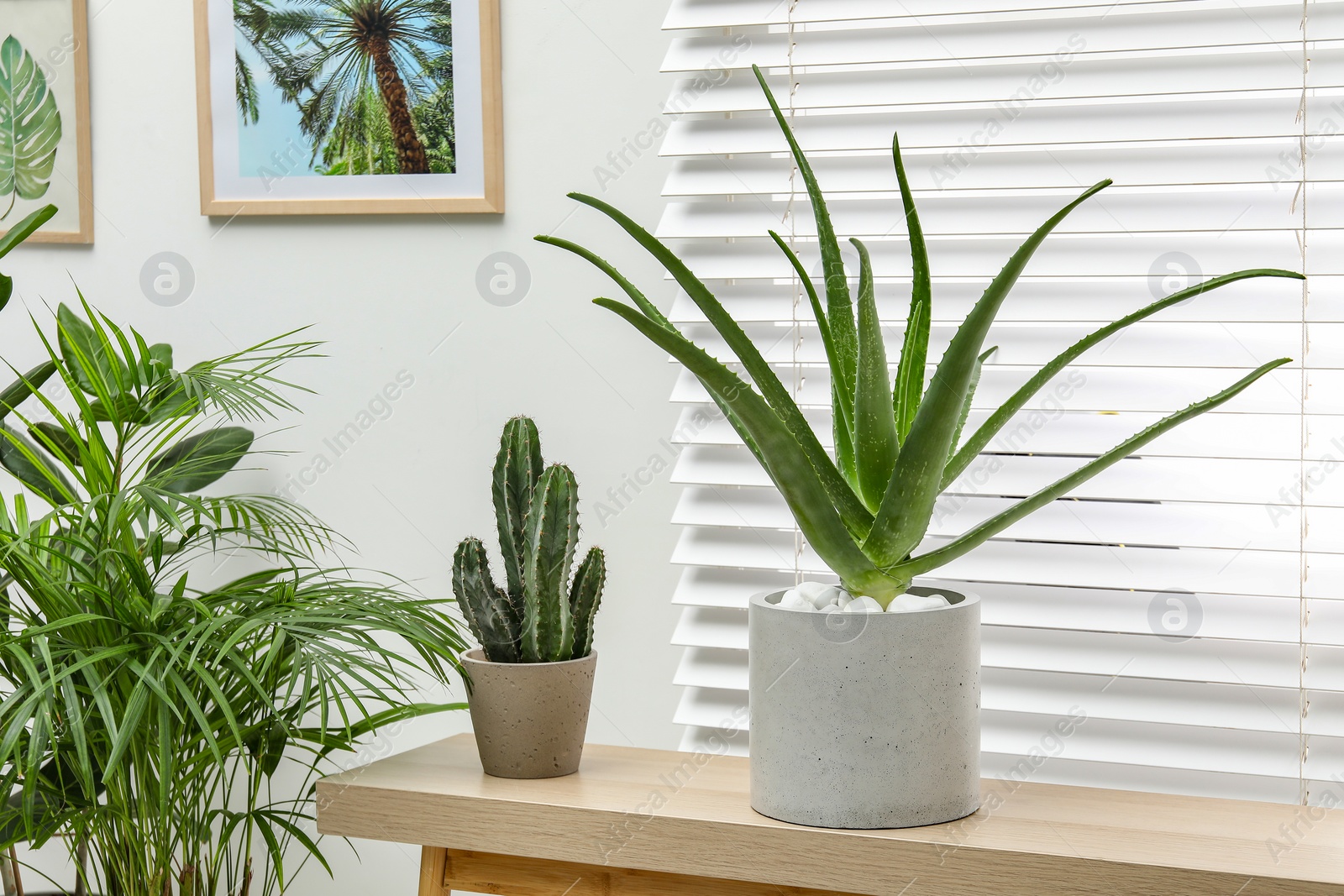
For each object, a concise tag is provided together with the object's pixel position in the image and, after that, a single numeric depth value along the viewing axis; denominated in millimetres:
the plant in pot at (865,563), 2014
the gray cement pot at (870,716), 2040
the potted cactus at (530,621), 2145
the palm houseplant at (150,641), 2106
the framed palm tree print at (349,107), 2456
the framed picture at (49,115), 2584
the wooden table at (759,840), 1994
